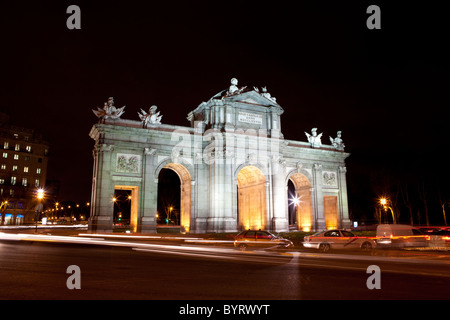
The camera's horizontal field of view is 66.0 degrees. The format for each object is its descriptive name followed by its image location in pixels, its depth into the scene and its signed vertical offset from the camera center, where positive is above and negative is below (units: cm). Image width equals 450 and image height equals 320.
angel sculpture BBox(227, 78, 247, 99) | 4125 +1518
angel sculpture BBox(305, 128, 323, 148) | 4845 +1086
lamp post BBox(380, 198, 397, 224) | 5159 +235
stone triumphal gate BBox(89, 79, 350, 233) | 3644 +613
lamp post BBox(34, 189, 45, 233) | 3835 +100
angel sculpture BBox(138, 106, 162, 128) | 3859 +1116
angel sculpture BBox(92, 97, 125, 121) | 3678 +1121
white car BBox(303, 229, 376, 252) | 2162 -156
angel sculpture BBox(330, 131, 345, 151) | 5047 +1077
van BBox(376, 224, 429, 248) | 2181 -125
